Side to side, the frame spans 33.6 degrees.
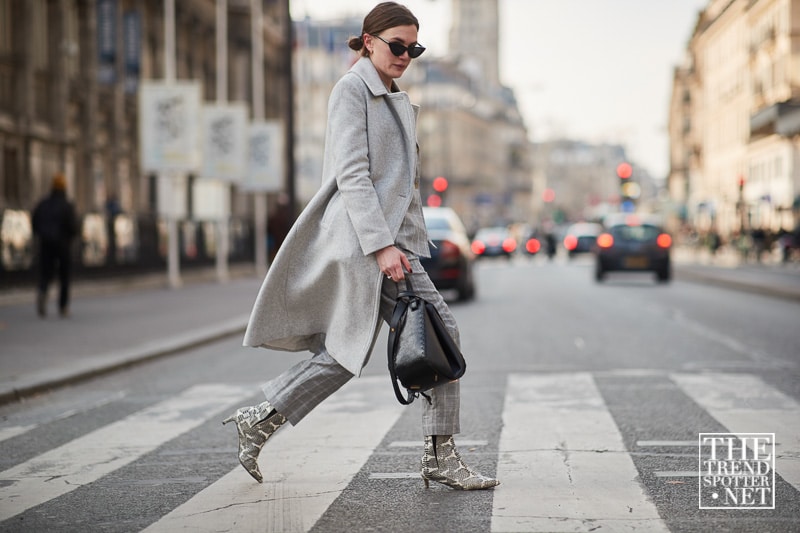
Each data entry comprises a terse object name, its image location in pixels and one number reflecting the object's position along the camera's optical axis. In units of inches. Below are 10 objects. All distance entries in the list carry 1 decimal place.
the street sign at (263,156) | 1238.9
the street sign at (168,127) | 956.0
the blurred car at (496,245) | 2348.7
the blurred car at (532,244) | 2664.9
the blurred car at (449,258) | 794.2
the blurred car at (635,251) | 1176.2
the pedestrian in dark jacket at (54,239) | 687.7
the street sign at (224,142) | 1104.8
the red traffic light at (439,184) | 1932.8
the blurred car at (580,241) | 2527.1
